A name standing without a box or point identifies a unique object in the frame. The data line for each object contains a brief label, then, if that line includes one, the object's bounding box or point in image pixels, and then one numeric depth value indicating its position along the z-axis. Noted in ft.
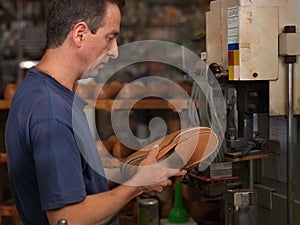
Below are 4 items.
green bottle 9.38
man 6.87
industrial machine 7.60
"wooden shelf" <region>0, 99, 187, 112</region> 10.01
